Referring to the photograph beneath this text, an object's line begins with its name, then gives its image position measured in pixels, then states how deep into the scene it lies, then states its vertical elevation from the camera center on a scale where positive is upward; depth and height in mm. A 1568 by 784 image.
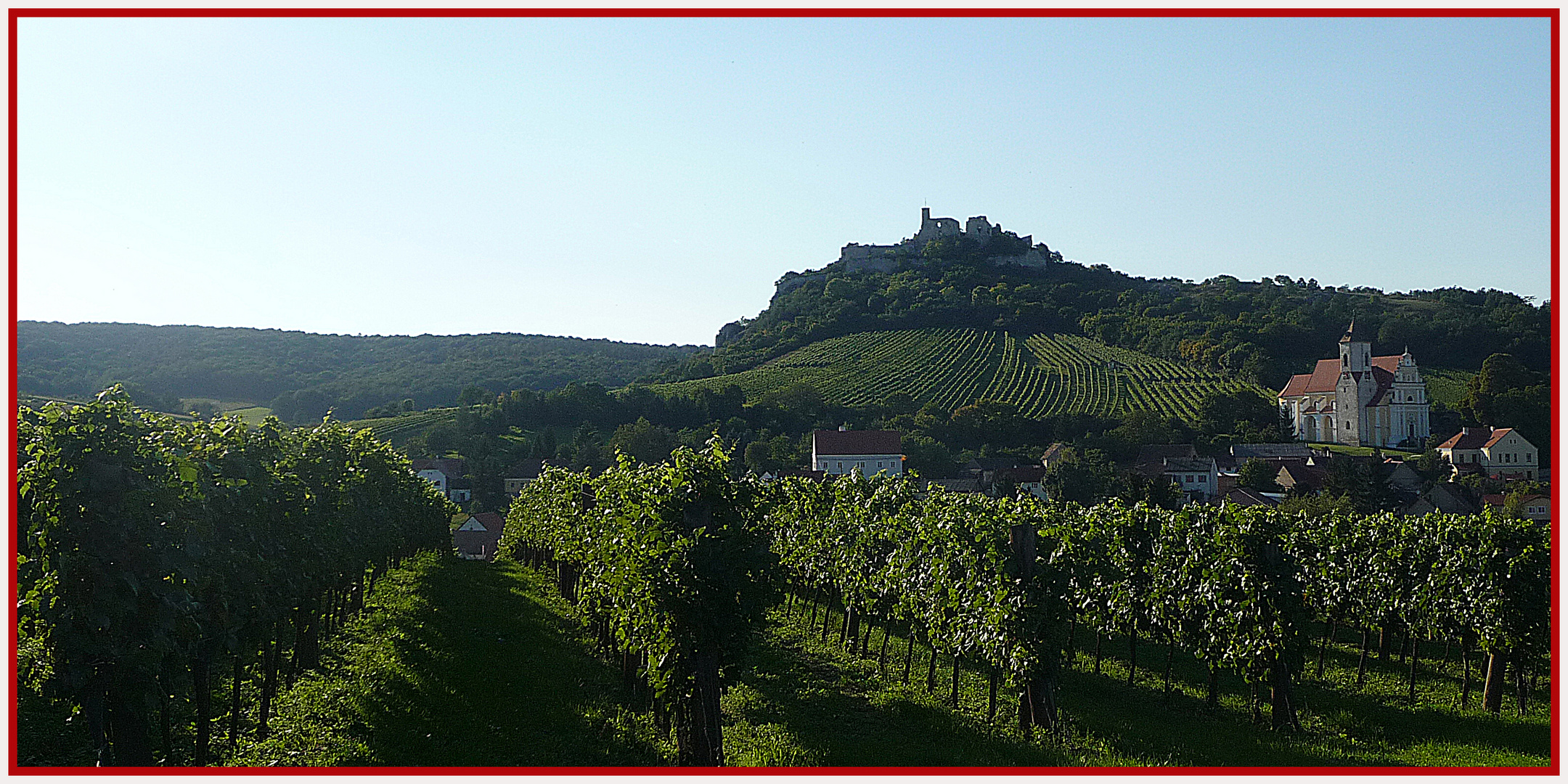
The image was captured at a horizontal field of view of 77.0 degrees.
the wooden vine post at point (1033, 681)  11836 -3470
